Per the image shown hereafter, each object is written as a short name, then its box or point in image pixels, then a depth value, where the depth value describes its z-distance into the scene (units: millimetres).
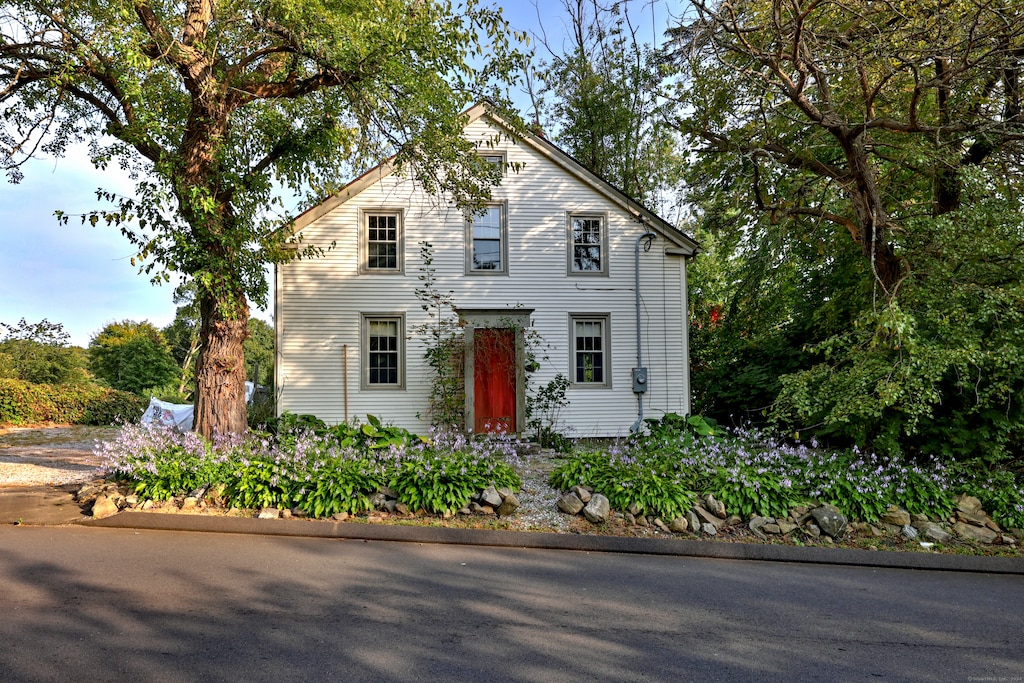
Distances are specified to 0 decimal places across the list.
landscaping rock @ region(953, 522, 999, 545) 7566
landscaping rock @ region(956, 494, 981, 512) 7887
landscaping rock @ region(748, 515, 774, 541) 7516
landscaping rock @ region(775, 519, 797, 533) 7531
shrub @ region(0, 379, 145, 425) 19891
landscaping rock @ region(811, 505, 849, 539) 7516
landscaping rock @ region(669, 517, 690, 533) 7527
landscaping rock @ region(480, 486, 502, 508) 7852
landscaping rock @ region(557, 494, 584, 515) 7840
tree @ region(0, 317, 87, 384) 23422
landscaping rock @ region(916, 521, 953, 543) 7516
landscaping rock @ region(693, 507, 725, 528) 7645
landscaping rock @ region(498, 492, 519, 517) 7832
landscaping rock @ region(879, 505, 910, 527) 7719
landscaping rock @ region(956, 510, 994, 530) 7758
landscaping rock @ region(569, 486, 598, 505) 7918
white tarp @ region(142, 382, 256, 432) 18400
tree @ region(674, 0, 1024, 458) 8125
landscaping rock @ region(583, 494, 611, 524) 7684
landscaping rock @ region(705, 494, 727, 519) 7688
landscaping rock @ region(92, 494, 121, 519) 7721
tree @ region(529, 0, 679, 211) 24109
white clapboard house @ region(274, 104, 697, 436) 14359
